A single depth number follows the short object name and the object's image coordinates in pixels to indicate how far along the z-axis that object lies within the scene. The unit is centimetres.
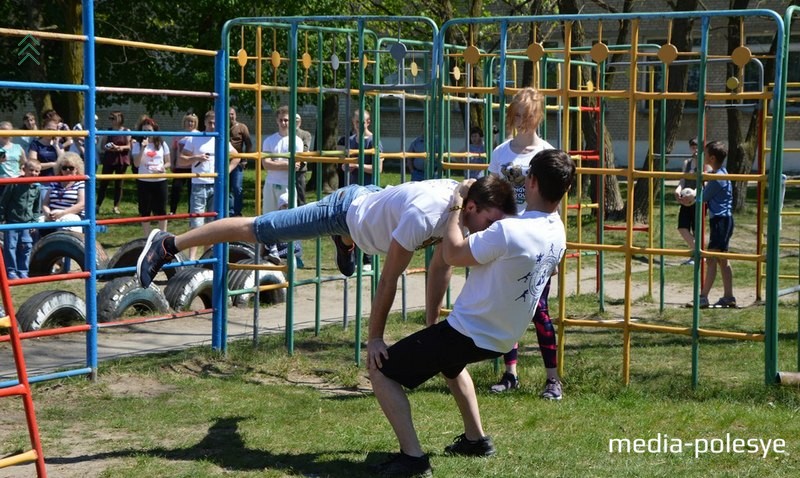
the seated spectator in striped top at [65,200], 1120
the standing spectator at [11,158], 1165
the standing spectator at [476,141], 1431
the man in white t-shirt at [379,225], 473
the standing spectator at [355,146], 1160
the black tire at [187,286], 895
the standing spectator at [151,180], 1370
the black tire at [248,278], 917
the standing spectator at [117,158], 1678
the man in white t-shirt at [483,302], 452
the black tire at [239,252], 980
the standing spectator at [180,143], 1305
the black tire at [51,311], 796
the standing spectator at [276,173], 1030
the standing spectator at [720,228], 968
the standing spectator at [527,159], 633
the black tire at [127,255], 988
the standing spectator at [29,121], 1355
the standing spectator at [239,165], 1340
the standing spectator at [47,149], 1293
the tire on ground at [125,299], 846
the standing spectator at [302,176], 1100
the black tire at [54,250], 1008
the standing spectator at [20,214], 1068
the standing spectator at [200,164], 1164
